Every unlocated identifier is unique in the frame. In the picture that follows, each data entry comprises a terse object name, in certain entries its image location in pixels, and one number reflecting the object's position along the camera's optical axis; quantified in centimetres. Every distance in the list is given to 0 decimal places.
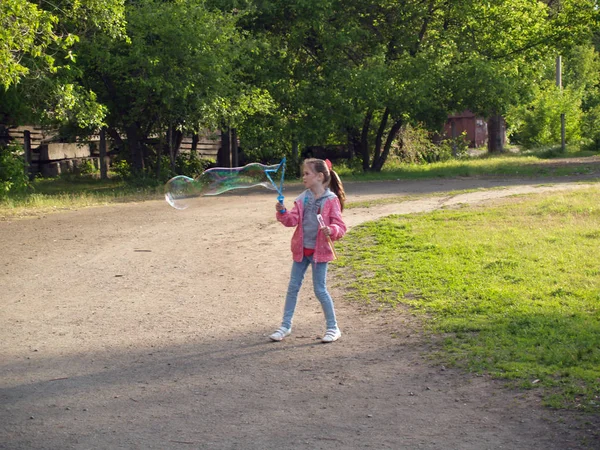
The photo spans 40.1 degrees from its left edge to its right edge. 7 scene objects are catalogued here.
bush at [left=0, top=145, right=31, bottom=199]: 1948
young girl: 763
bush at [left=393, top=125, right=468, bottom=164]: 3372
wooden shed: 4703
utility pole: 3855
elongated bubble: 900
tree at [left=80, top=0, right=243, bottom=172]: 2091
